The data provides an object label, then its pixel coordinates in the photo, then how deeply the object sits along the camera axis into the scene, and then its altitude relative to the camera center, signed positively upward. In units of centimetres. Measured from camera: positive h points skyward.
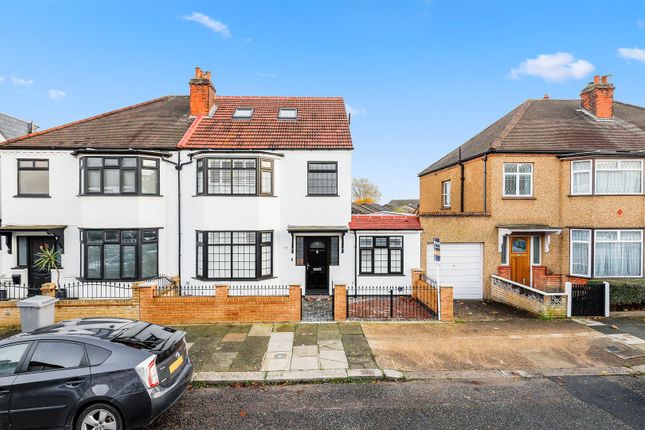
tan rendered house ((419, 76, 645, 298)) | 1344 -4
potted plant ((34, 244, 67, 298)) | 1255 -177
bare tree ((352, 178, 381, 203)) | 6988 +474
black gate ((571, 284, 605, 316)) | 1126 -293
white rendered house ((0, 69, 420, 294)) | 1300 +25
